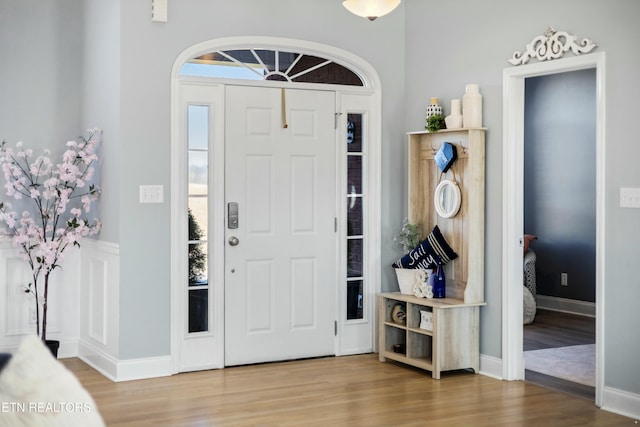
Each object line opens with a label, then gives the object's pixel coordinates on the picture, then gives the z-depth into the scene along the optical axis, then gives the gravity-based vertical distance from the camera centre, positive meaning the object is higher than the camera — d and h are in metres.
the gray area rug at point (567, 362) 5.21 -1.12
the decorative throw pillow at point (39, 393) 1.67 -0.41
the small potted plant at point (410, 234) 5.68 -0.17
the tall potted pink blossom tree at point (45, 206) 5.22 +0.03
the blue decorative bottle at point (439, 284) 5.39 -0.52
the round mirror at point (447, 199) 5.37 +0.09
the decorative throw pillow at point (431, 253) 5.39 -0.30
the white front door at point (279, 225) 5.41 -0.10
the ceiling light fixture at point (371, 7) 3.77 +1.03
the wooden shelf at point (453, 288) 5.17 -0.53
